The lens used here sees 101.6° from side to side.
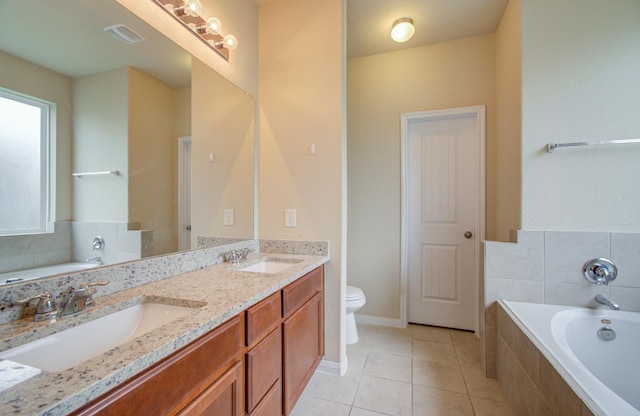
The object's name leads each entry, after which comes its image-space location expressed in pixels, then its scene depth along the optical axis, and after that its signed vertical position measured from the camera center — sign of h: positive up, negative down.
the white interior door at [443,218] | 2.47 -0.10
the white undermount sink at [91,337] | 0.69 -0.40
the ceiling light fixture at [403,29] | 2.15 +1.50
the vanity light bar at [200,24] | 1.30 +1.01
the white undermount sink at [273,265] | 1.71 -0.37
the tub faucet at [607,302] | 1.55 -0.57
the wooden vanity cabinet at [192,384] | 0.58 -0.48
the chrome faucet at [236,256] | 1.60 -0.29
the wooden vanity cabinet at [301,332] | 1.32 -0.71
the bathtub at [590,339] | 1.30 -0.68
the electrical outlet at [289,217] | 1.93 -0.07
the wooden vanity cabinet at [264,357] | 1.03 -0.64
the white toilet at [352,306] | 2.16 -0.81
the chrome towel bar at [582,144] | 1.56 +0.40
